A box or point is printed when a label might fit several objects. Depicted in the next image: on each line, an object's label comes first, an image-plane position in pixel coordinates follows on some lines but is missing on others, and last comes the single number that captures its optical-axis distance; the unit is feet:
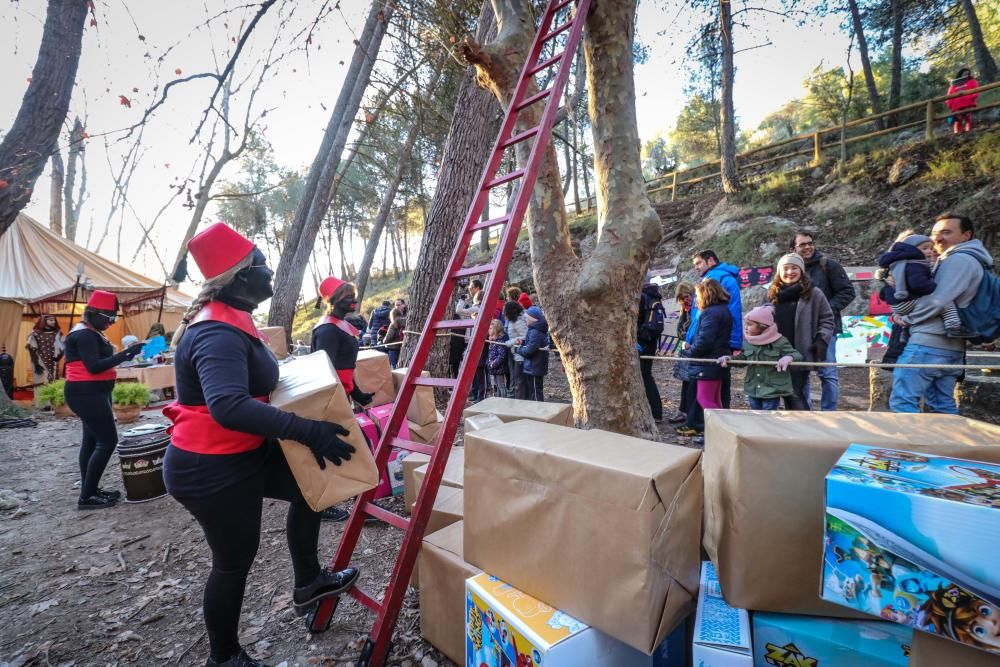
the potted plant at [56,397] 24.64
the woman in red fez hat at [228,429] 5.27
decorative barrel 12.64
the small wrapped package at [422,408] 13.03
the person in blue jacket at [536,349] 18.92
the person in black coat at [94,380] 11.89
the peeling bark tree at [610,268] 10.44
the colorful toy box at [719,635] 4.24
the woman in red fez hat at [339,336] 11.08
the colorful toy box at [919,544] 2.95
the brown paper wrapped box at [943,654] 3.06
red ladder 6.13
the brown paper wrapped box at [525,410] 9.69
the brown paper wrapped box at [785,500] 4.37
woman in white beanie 13.10
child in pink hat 12.53
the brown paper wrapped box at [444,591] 6.03
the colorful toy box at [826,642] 4.06
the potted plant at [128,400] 22.95
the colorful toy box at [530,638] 4.44
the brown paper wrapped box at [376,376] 13.71
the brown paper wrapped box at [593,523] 4.24
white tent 31.48
